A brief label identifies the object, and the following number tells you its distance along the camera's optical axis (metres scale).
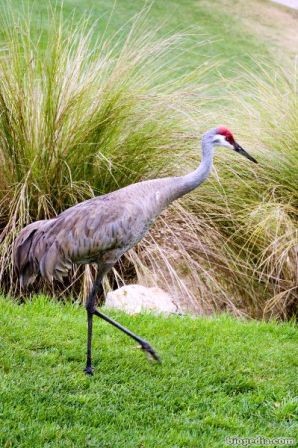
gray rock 11.31
